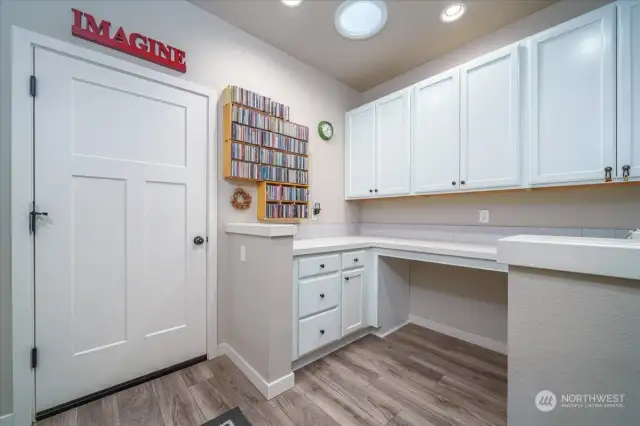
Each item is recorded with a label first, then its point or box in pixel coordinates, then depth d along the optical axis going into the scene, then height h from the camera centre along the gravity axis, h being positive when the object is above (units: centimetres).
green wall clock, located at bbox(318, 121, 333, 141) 274 +93
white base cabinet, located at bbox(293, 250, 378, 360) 179 -69
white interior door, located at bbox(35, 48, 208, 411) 141 -10
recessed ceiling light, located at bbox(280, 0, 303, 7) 184 +158
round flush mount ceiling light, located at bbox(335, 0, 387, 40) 191 +160
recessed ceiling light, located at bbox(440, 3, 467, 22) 188 +158
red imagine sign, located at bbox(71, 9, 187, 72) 150 +113
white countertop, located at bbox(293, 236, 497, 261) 174 -27
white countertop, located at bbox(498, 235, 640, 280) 53 -10
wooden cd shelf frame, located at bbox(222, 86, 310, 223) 198 +39
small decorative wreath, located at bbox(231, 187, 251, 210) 210 +11
